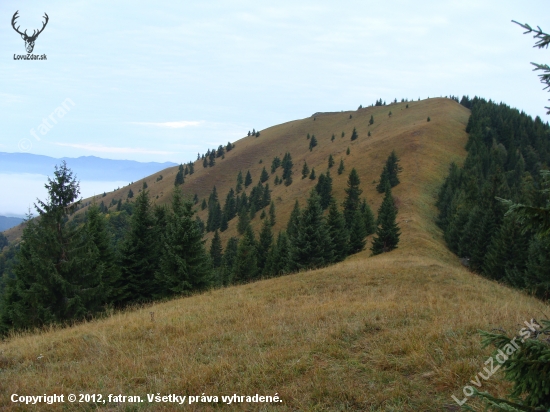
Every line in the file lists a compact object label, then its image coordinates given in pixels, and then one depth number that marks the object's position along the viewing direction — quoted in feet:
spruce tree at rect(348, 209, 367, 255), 148.77
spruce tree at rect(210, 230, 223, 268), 228.84
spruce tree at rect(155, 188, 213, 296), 75.25
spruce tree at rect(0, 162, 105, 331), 61.26
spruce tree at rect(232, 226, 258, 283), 123.24
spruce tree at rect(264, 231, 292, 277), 134.82
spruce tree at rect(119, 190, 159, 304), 81.00
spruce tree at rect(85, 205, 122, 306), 75.20
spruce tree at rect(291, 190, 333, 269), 107.04
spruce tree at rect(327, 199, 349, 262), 135.39
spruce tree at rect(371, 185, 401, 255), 125.80
